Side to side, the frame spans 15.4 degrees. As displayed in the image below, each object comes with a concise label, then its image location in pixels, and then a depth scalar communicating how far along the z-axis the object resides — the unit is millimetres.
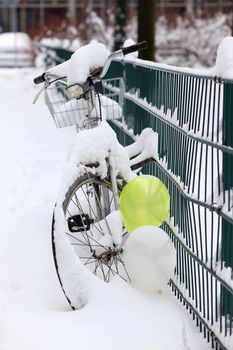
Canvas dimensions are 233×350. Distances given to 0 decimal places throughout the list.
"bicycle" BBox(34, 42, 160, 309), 4641
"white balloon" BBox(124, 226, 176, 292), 4594
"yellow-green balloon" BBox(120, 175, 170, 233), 4863
